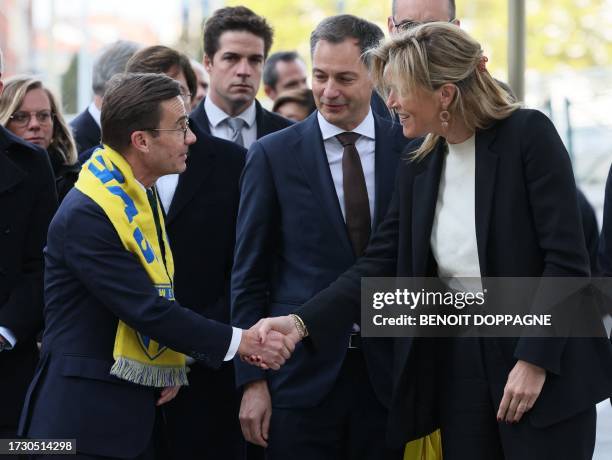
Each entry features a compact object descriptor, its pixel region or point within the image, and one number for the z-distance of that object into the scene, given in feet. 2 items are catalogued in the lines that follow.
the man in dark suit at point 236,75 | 19.84
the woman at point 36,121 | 19.03
